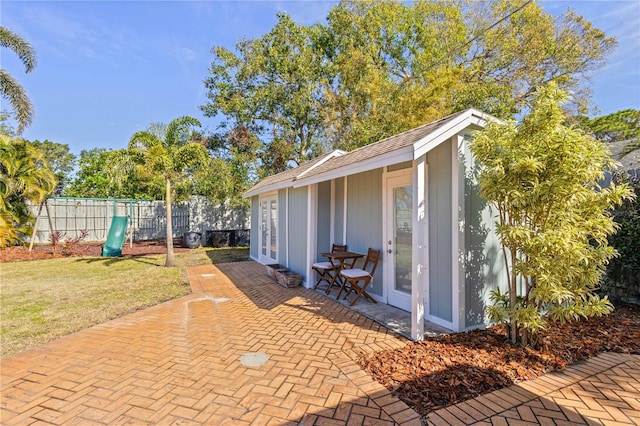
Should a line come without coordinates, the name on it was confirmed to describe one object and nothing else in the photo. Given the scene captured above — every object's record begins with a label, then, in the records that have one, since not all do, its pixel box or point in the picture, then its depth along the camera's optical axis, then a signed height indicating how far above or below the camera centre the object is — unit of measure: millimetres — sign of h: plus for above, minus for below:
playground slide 12441 -762
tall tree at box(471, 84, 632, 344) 3262 +229
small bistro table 6016 -831
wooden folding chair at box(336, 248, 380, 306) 5551 -975
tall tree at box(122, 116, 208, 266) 9883 +2156
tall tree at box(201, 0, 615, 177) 14367 +8112
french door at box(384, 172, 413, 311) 5207 -330
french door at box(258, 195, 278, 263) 9852 -293
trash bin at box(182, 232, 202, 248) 15422 -932
